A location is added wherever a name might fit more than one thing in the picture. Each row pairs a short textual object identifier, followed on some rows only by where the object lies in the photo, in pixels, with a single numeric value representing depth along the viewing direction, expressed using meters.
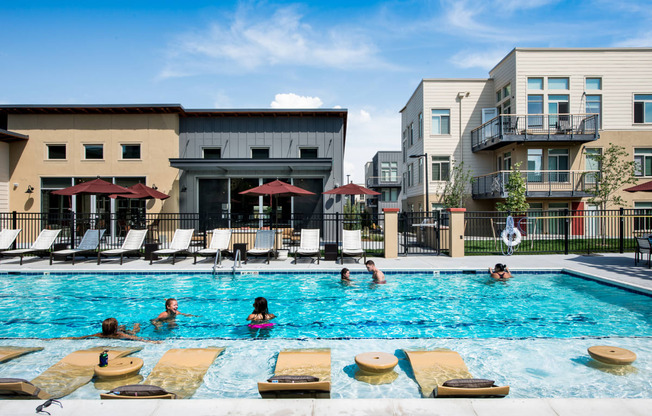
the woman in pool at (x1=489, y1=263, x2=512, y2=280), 9.98
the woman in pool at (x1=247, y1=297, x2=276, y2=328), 6.80
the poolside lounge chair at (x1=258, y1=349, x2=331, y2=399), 3.48
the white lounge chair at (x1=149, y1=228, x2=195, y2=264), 12.09
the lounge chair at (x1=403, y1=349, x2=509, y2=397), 3.44
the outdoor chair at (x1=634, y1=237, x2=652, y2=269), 10.43
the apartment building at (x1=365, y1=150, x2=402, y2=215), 46.19
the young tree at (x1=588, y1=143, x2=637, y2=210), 17.45
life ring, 13.50
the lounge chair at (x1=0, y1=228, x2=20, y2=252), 12.91
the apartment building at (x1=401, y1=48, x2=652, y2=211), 21.45
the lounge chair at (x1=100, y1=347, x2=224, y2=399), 3.47
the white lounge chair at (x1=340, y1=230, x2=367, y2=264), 12.07
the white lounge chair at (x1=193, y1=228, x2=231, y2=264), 12.22
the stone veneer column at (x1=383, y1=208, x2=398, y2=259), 12.95
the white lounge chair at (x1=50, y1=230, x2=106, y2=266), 12.68
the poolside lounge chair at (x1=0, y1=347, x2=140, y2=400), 3.45
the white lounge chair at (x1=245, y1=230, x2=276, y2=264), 12.61
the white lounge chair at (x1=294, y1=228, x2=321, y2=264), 12.00
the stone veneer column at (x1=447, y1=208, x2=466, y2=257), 13.16
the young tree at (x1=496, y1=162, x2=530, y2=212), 16.17
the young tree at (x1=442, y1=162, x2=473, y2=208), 22.78
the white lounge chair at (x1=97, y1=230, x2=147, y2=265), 12.39
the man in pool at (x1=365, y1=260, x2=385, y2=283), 9.82
